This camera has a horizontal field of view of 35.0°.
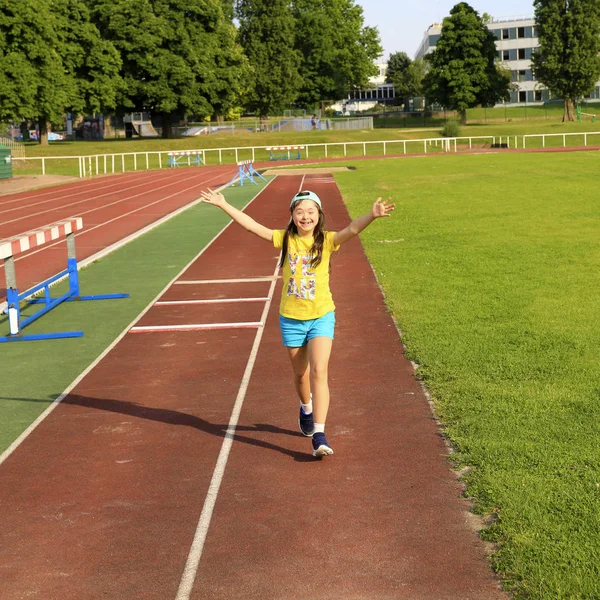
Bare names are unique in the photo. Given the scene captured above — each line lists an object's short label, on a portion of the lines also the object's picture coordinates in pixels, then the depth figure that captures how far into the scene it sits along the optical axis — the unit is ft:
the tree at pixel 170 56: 237.66
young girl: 20.49
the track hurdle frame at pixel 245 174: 129.02
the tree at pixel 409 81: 395.83
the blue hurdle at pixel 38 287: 34.47
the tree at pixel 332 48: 322.96
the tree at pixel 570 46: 276.62
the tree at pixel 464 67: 281.95
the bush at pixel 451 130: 231.30
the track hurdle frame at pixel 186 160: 177.47
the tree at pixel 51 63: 193.67
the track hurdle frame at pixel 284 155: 196.03
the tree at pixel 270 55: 288.51
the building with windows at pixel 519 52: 382.01
